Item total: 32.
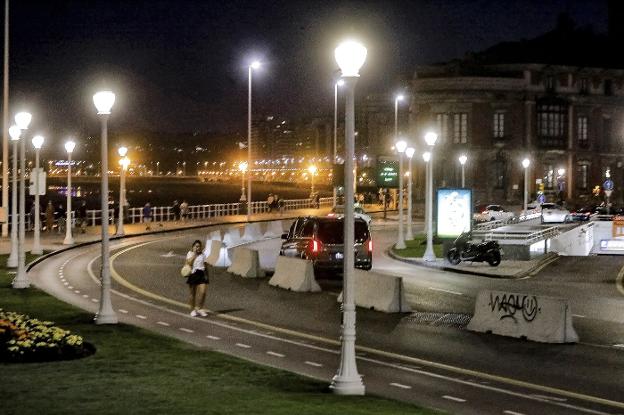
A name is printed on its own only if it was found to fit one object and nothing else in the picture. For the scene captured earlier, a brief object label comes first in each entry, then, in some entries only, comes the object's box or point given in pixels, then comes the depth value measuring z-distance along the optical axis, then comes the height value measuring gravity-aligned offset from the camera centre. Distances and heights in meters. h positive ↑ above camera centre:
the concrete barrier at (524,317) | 21.02 -2.45
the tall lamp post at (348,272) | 14.27 -1.05
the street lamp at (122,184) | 56.72 +0.33
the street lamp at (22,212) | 29.92 -0.69
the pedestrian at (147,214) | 67.12 -1.42
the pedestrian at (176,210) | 75.13 -1.30
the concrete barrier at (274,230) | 52.00 -1.85
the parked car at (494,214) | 75.61 -1.43
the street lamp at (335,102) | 83.14 +7.15
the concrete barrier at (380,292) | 25.62 -2.40
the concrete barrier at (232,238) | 45.91 -1.97
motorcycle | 40.03 -2.18
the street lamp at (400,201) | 48.72 -0.38
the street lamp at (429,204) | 41.66 -0.43
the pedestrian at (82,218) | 59.69 -1.56
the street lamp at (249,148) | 70.44 +2.98
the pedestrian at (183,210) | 74.25 -1.29
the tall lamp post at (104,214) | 22.17 -0.49
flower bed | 16.64 -2.37
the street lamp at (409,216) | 54.31 -1.16
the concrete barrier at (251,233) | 49.25 -1.92
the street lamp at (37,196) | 38.57 -0.22
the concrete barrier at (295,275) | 30.17 -2.35
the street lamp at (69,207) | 49.02 -0.76
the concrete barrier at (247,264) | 34.03 -2.29
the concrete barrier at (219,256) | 38.31 -2.29
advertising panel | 43.50 -0.75
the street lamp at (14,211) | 34.60 -0.68
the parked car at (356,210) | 64.29 -1.11
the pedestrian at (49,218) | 59.16 -1.53
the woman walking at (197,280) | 24.19 -1.97
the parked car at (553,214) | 73.19 -1.34
